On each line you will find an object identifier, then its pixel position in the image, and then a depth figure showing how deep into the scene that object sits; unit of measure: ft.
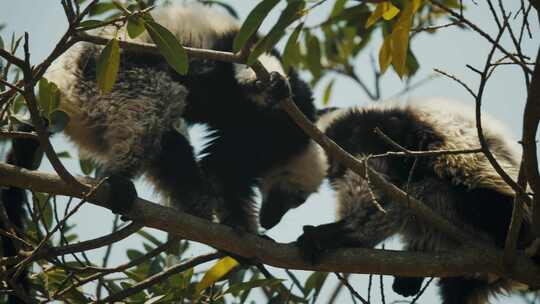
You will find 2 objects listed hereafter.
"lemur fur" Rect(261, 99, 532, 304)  35.73
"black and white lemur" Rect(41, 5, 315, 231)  37.14
